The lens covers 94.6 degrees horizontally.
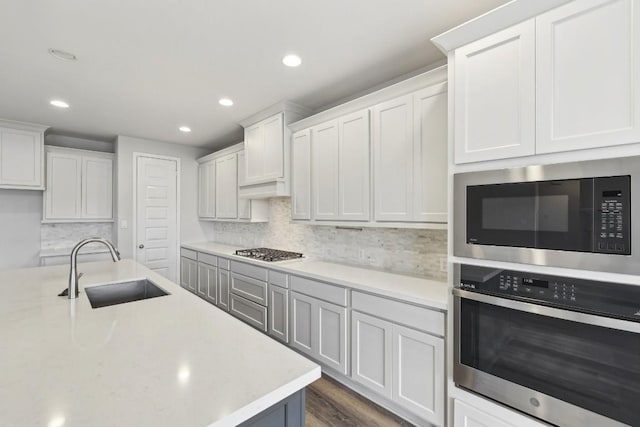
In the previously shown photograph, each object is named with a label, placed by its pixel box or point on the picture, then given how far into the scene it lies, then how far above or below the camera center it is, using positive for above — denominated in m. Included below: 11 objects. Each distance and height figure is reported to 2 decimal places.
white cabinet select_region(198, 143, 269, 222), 4.18 +0.36
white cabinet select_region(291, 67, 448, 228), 2.06 +0.45
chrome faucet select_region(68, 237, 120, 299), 1.76 -0.39
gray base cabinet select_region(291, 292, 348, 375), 2.34 -1.00
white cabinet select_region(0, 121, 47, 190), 3.81 +0.76
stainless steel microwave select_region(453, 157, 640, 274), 1.16 -0.01
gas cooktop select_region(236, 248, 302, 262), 3.30 -0.50
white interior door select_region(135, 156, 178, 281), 4.63 -0.02
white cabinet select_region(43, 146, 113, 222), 4.20 +0.40
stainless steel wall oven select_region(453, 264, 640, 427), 1.17 -0.60
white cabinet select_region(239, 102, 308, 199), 3.26 +0.74
